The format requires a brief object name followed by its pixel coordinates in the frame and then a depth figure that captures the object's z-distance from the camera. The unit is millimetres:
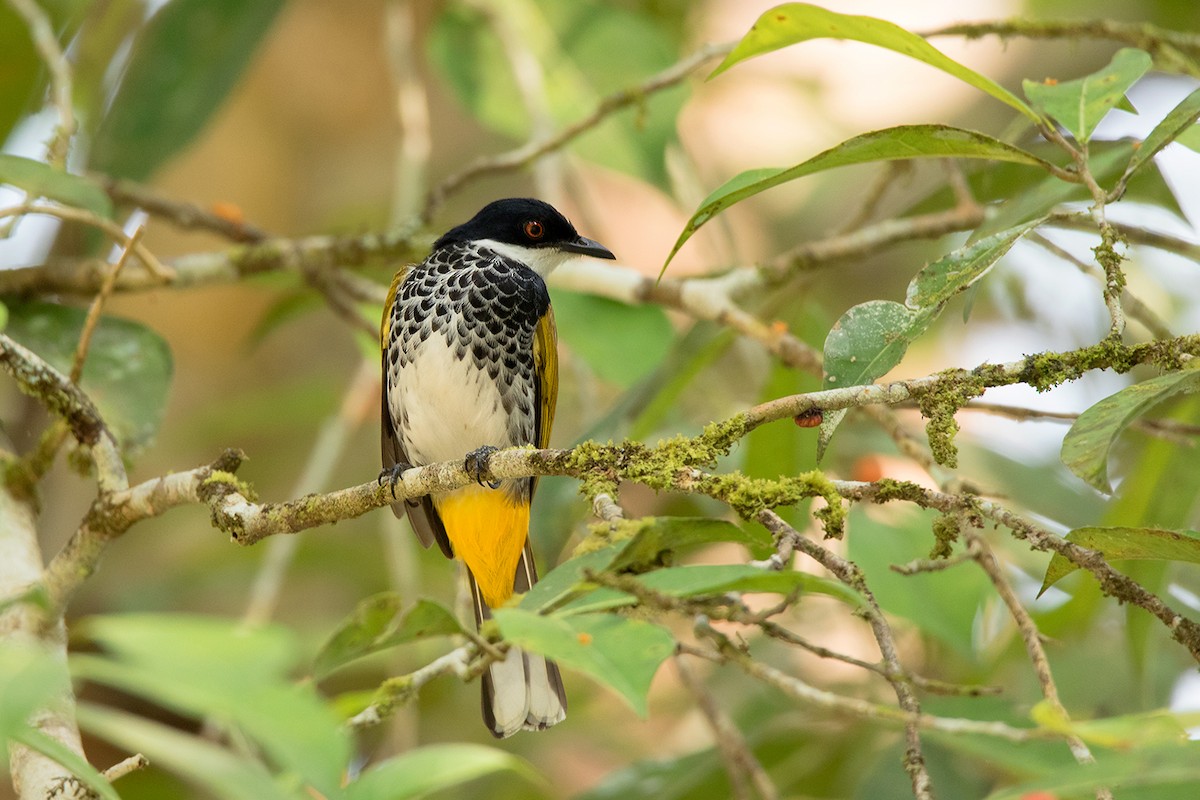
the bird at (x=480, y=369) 7113
